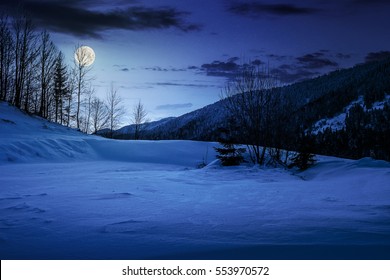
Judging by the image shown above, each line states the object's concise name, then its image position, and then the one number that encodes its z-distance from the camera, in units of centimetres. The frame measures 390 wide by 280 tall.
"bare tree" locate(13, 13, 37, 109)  2403
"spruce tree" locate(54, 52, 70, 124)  3238
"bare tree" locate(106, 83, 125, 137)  3500
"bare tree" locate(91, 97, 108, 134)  3593
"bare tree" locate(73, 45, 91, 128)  2852
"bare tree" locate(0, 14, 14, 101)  2422
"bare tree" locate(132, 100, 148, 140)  3706
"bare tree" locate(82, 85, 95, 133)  3529
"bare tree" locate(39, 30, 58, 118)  2638
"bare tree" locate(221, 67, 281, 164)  1147
